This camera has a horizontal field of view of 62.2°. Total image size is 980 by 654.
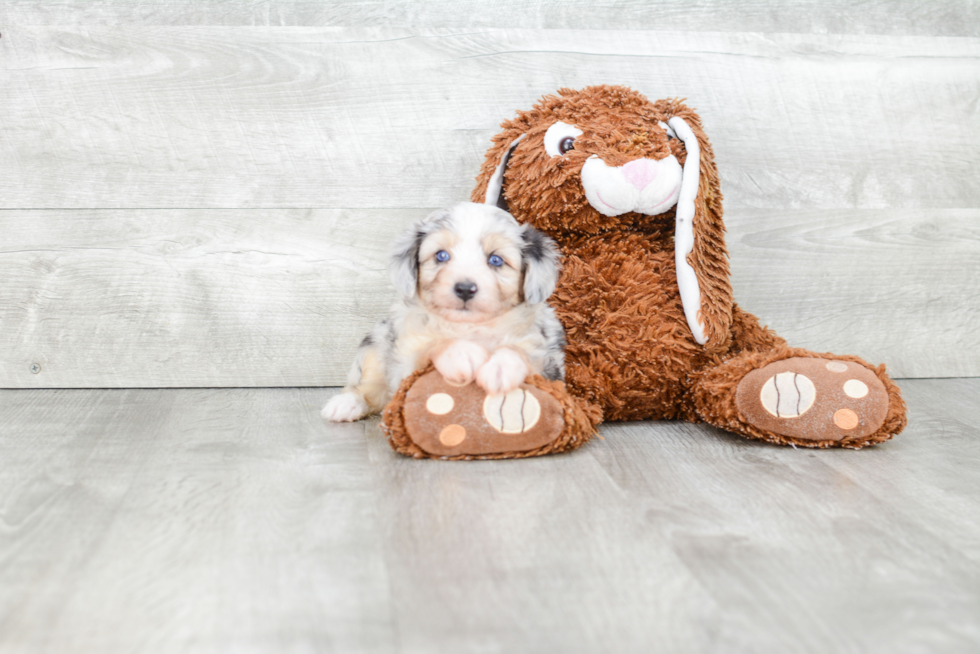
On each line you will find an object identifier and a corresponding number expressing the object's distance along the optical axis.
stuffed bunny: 1.50
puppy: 1.39
